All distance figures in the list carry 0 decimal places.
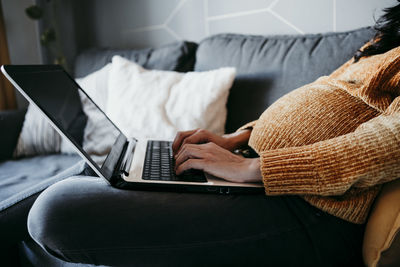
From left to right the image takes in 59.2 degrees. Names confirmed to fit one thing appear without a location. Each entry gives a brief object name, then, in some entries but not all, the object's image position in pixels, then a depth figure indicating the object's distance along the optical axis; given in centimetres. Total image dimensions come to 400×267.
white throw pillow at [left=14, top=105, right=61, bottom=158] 152
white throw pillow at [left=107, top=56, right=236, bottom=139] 131
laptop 70
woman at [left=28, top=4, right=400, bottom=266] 63
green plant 212
